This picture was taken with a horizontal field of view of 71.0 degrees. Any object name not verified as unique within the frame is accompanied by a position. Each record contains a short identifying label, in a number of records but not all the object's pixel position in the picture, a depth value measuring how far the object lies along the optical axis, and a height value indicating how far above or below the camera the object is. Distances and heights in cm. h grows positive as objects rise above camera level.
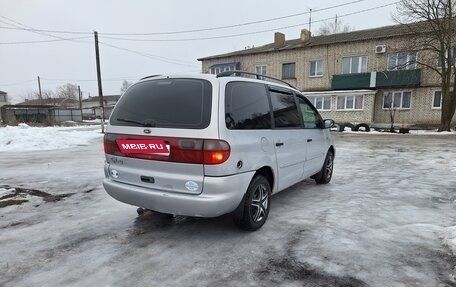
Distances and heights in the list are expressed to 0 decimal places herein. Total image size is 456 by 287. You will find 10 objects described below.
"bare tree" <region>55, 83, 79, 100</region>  9531 +465
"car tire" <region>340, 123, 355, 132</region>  2374 -165
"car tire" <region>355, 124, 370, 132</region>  2336 -178
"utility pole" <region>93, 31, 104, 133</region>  2314 +286
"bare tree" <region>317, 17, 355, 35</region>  5019 +1206
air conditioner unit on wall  2441 +416
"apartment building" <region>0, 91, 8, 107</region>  7269 +239
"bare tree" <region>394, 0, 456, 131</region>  2056 +424
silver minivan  325 -44
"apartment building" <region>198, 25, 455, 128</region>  2367 +234
